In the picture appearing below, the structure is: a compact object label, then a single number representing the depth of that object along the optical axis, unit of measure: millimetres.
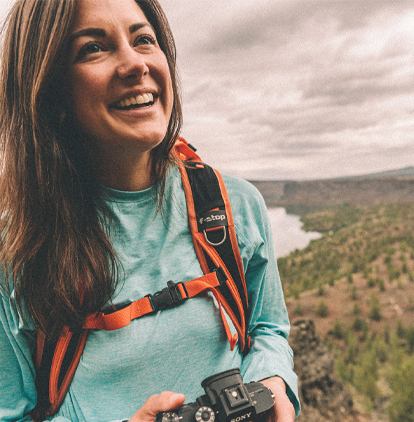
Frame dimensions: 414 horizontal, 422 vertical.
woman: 756
